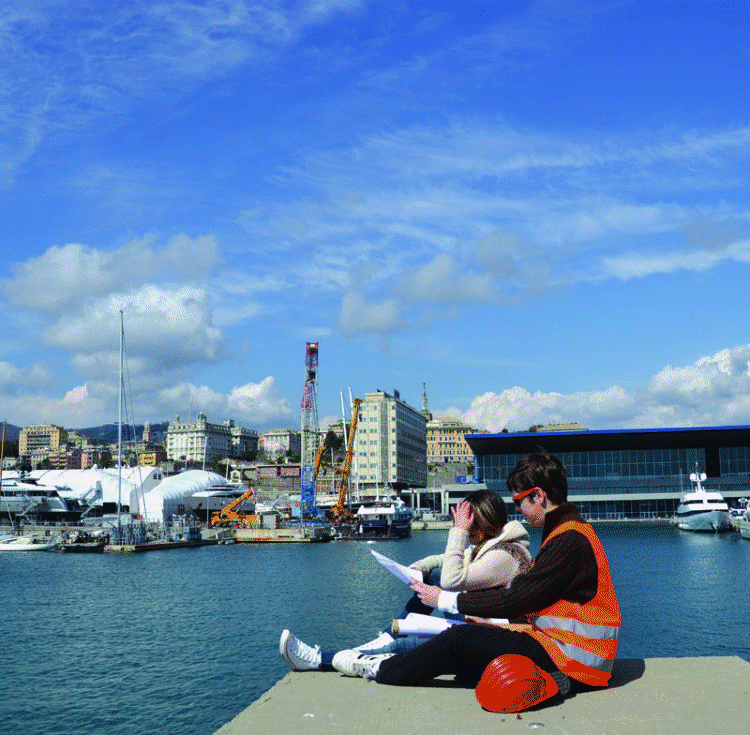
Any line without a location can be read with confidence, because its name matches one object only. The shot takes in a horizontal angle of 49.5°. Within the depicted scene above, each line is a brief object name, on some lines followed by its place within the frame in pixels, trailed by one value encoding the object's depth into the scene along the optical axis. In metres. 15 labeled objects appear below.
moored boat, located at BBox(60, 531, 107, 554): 59.03
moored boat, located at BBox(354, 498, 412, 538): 80.25
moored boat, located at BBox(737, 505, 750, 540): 61.81
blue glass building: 94.81
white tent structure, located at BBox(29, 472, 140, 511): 95.11
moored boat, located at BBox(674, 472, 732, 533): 70.75
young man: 5.25
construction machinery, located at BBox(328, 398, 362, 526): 96.88
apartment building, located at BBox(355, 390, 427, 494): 157.00
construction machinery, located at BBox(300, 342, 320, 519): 99.56
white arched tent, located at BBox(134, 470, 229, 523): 95.44
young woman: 6.28
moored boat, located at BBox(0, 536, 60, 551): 60.56
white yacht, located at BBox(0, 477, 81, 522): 90.69
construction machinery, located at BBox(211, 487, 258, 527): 85.89
